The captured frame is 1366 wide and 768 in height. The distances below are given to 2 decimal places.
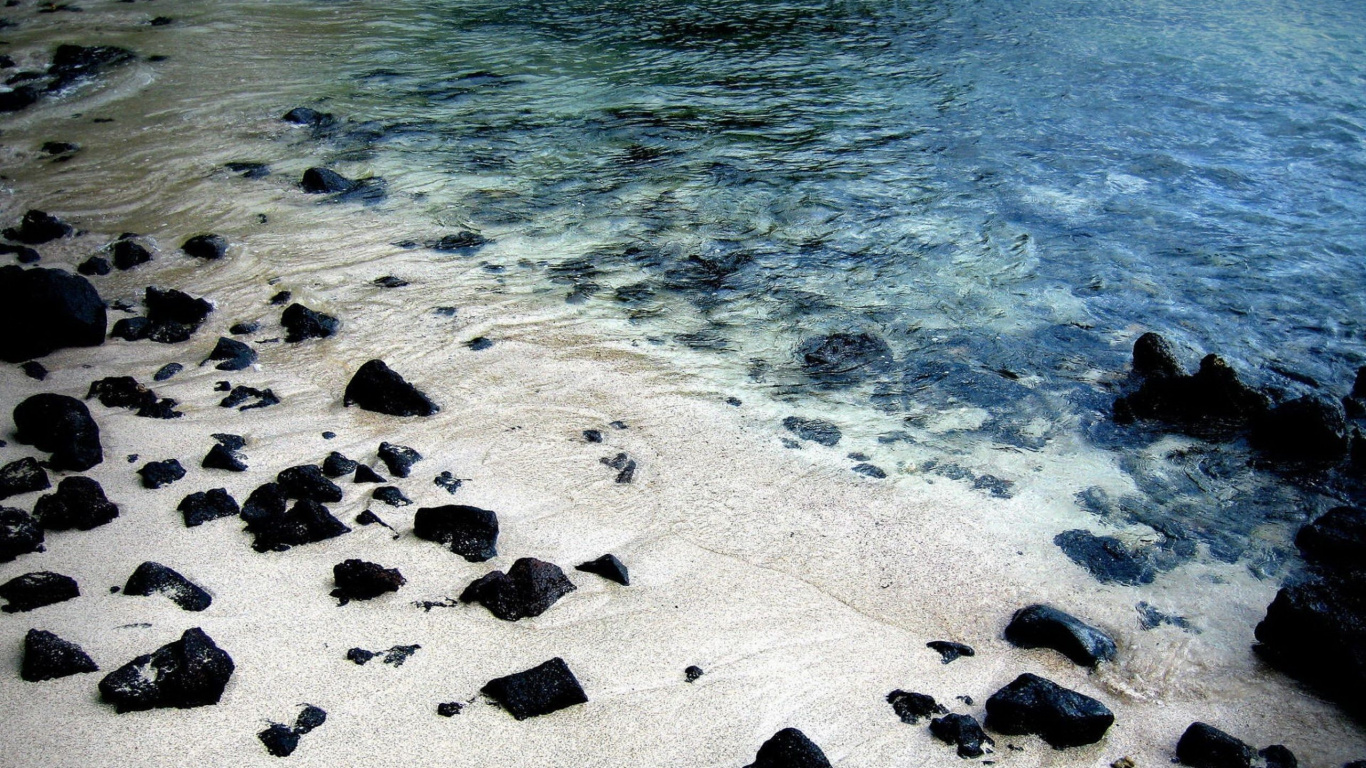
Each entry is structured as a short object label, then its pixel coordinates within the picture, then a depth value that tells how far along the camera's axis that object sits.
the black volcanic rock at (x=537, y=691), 3.23
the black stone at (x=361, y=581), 3.68
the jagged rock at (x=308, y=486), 4.17
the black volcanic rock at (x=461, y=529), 4.00
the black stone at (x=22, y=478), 4.00
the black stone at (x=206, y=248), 6.70
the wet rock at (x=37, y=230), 6.80
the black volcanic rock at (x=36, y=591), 3.41
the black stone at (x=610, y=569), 3.93
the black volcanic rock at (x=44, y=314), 5.17
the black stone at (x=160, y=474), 4.19
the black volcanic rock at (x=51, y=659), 3.11
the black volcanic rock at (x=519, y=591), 3.69
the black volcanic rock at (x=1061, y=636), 3.77
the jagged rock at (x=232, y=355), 5.37
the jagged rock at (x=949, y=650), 3.72
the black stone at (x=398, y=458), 4.49
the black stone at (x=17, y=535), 3.65
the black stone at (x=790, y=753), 2.98
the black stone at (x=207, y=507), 3.97
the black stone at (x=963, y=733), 3.27
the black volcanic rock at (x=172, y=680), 3.06
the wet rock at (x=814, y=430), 5.17
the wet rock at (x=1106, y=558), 4.33
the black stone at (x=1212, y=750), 3.23
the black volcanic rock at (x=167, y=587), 3.52
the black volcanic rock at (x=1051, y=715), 3.30
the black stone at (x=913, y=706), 3.39
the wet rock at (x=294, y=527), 3.90
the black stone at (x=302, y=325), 5.75
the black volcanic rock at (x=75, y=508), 3.84
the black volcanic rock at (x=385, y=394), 5.01
